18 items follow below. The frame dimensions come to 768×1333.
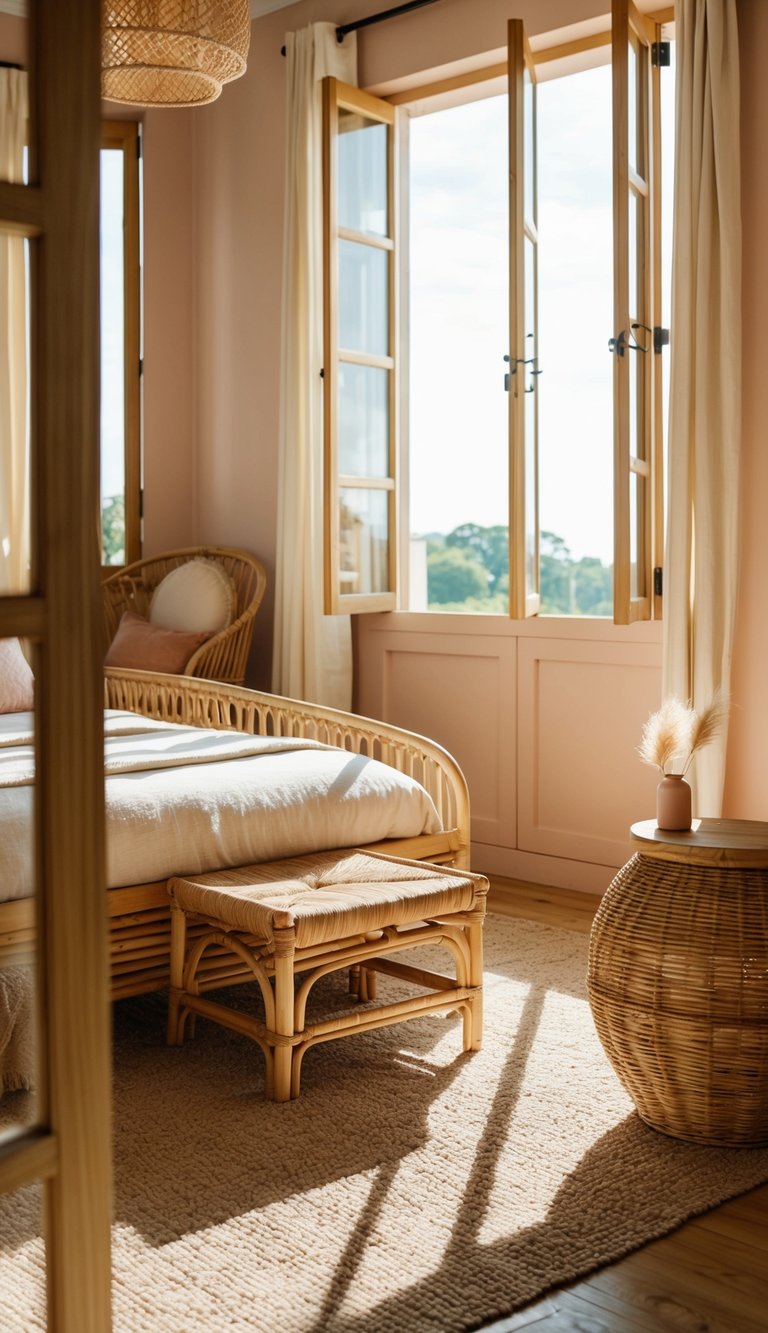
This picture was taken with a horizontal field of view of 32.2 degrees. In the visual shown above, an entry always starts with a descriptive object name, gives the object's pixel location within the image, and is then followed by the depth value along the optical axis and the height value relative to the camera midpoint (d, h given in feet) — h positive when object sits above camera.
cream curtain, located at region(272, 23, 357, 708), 15.34 +2.45
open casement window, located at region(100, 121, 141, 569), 17.38 +3.64
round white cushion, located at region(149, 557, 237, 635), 15.58 +0.29
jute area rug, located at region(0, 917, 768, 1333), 5.72 -2.85
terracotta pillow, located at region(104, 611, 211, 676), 14.93 -0.28
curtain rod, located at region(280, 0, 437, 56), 14.44 +6.74
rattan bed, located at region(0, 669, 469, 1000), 8.34 -1.04
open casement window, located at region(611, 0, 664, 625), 11.53 +2.81
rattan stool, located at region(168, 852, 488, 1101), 7.74 -1.92
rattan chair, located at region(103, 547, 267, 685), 15.37 +0.33
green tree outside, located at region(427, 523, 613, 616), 23.88 +0.91
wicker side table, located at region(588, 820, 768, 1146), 6.97 -1.93
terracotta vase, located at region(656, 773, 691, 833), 7.61 -1.05
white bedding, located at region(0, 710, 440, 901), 8.39 -1.20
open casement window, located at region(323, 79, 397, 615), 14.55 +2.91
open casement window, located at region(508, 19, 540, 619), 12.58 +2.90
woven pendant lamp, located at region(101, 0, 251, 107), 9.62 +4.27
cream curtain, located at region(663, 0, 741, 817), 11.60 +2.21
